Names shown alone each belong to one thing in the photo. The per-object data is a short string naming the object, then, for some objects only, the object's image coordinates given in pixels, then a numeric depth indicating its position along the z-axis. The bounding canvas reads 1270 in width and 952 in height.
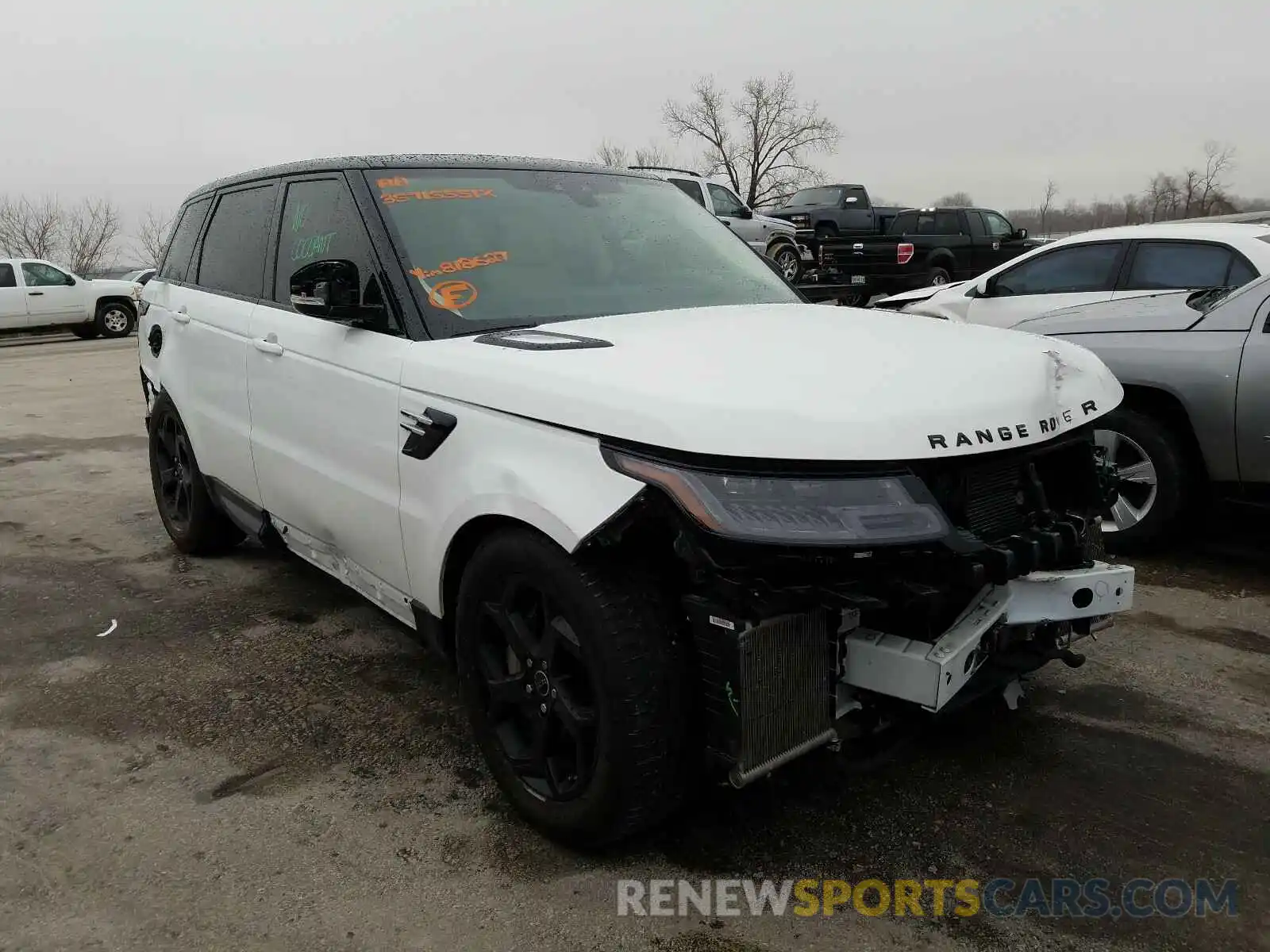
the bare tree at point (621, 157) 64.30
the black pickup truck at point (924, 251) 16.34
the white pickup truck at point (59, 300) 20.02
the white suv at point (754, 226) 17.36
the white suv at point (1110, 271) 6.69
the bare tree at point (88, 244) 57.84
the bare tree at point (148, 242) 68.00
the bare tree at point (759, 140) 61.03
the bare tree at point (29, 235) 56.53
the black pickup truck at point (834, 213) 19.50
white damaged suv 2.16
